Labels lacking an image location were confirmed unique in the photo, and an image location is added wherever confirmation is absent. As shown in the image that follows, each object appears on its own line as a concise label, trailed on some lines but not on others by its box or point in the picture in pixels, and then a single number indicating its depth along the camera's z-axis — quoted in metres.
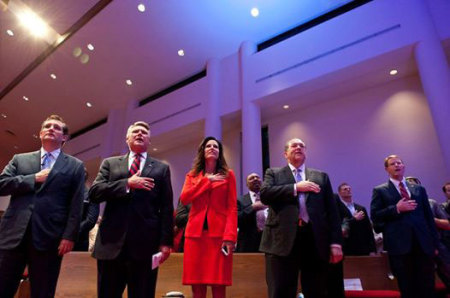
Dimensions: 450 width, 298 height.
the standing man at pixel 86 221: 3.07
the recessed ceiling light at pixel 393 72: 5.92
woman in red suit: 1.93
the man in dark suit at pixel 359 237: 3.91
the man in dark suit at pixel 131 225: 1.65
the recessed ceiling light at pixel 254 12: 6.88
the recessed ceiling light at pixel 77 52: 8.66
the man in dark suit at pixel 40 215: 1.67
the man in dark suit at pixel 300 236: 1.91
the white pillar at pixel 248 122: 6.61
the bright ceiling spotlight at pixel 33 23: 7.77
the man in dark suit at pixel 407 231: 2.35
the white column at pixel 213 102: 7.57
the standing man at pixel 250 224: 3.31
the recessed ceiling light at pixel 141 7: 7.25
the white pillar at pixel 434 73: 4.60
